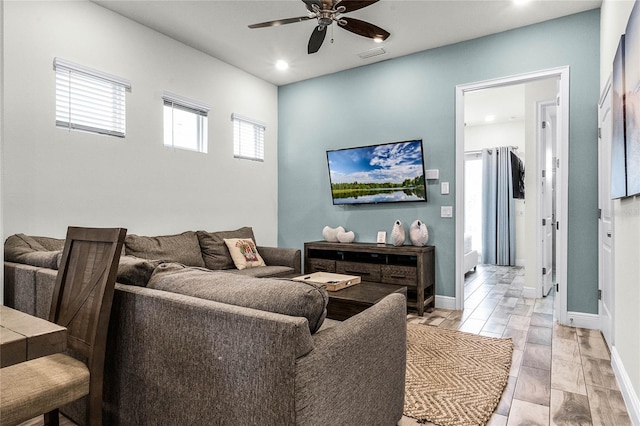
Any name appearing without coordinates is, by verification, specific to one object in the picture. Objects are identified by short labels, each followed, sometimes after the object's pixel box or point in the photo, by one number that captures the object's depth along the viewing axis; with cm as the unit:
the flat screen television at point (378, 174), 418
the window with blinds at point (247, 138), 466
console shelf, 378
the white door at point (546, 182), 446
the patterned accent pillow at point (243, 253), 396
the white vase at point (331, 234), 458
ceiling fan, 259
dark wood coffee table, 245
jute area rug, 193
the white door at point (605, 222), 276
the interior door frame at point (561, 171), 339
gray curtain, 709
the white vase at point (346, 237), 448
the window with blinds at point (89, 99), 299
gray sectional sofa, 109
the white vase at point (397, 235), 408
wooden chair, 117
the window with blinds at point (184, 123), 384
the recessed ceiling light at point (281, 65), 447
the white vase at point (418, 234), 399
